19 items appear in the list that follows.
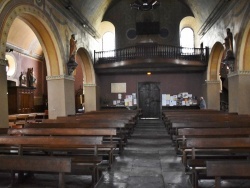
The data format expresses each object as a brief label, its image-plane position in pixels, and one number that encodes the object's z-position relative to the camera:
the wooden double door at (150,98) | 19.75
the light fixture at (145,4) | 14.67
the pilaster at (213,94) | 17.22
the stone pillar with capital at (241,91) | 11.16
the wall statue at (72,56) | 12.36
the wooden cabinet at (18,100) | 15.18
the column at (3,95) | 7.59
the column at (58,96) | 12.05
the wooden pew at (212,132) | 5.24
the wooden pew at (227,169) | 2.57
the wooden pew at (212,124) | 6.40
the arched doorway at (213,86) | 17.16
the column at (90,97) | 18.05
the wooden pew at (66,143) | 4.18
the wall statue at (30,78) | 16.67
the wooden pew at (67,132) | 5.42
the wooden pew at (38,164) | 2.83
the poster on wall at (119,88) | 19.92
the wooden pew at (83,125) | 6.54
